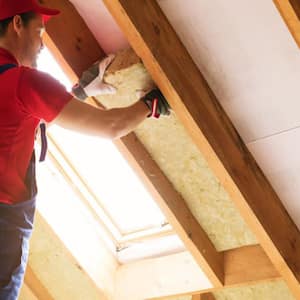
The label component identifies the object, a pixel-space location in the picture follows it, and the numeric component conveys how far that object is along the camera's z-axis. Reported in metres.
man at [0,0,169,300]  1.91
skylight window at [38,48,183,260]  3.06
